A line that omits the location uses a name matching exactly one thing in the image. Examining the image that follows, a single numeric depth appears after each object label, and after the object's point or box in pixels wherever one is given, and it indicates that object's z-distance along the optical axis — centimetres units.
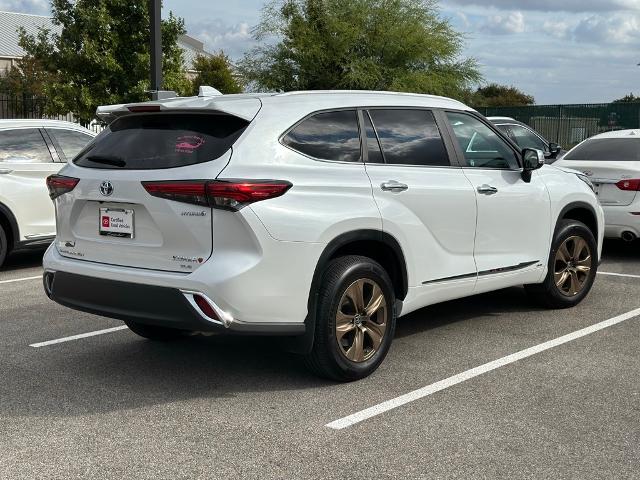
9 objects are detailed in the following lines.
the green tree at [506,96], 8825
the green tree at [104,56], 1917
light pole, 1253
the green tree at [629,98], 7191
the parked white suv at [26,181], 938
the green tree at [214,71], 6396
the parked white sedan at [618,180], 953
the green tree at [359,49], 3456
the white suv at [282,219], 453
